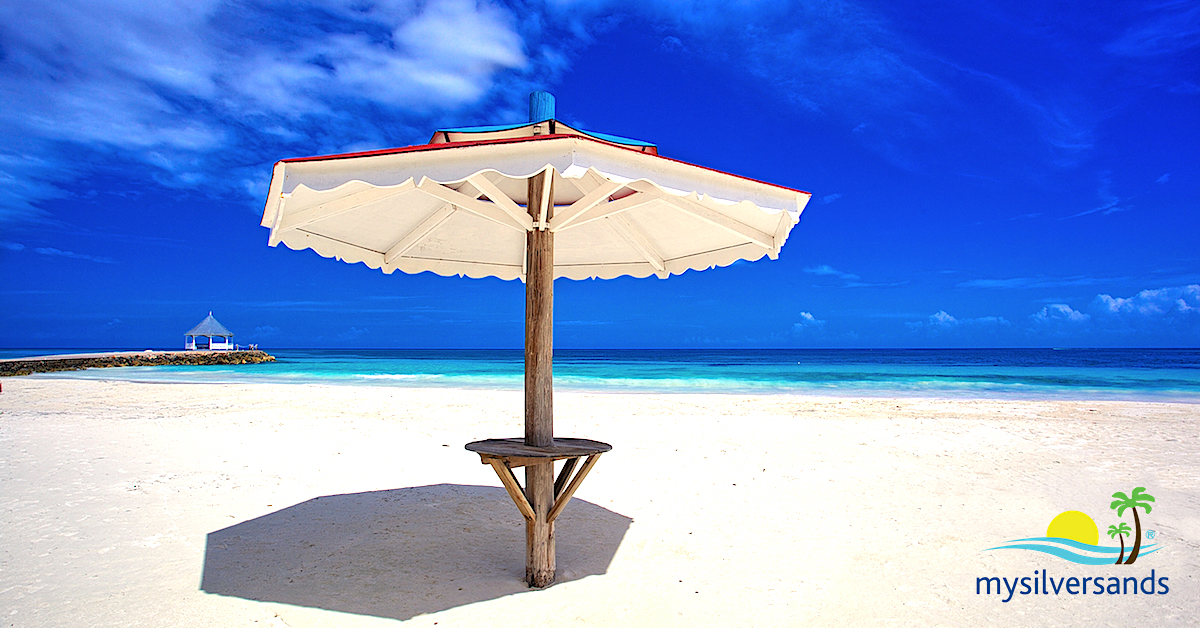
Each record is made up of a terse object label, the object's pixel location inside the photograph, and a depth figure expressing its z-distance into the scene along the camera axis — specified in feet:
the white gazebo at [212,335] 199.52
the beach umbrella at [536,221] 8.22
